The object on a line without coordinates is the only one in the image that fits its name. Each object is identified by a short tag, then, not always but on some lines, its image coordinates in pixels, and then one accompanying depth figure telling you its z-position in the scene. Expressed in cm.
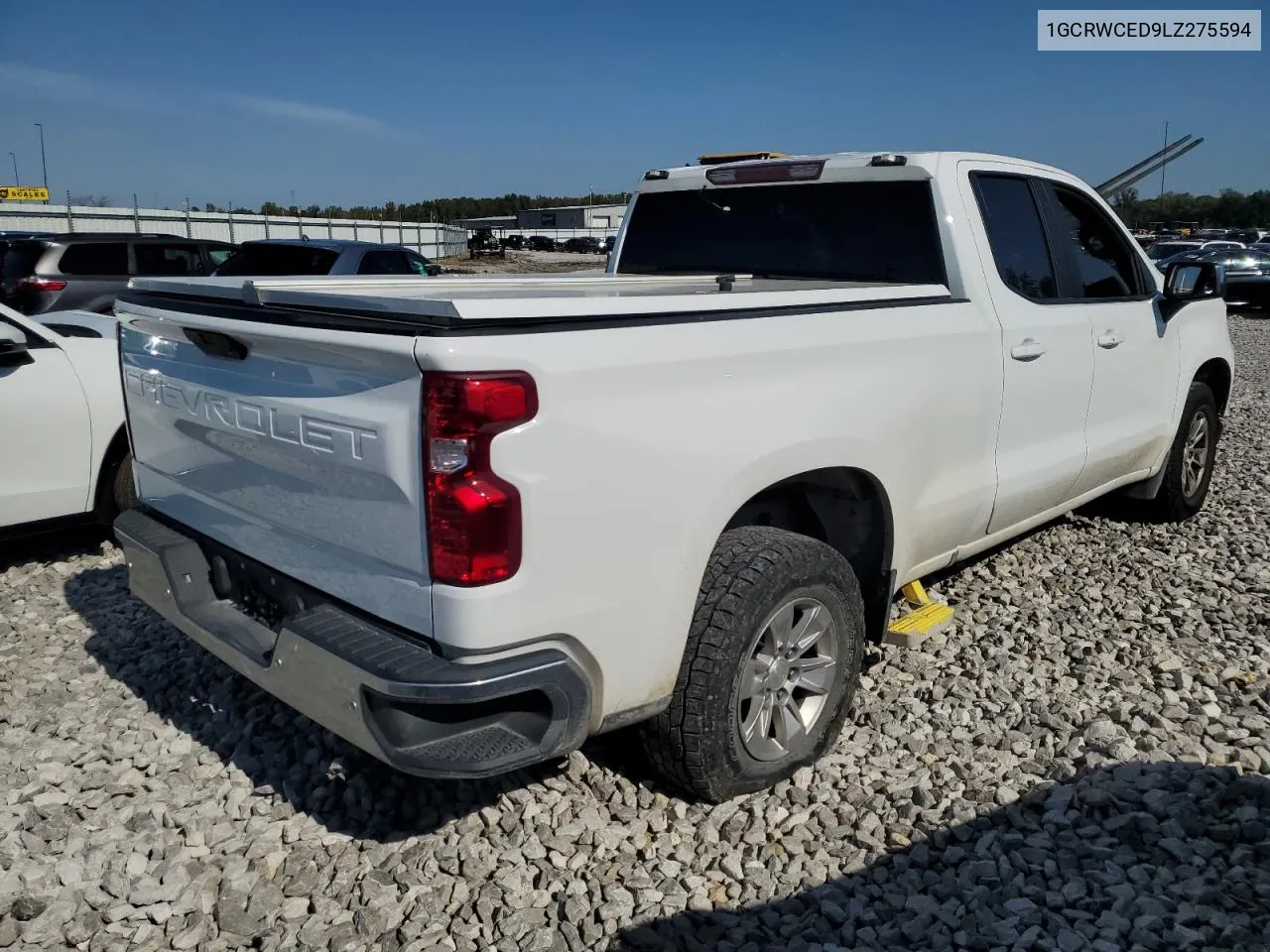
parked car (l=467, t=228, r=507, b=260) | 5441
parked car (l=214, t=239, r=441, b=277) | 1051
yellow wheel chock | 377
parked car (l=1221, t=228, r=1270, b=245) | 4028
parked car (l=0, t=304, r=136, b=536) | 468
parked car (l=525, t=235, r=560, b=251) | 6288
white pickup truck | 221
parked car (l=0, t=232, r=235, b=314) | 1104
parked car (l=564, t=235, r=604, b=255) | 6072
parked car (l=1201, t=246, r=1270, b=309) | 2003
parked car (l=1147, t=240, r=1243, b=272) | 2517
